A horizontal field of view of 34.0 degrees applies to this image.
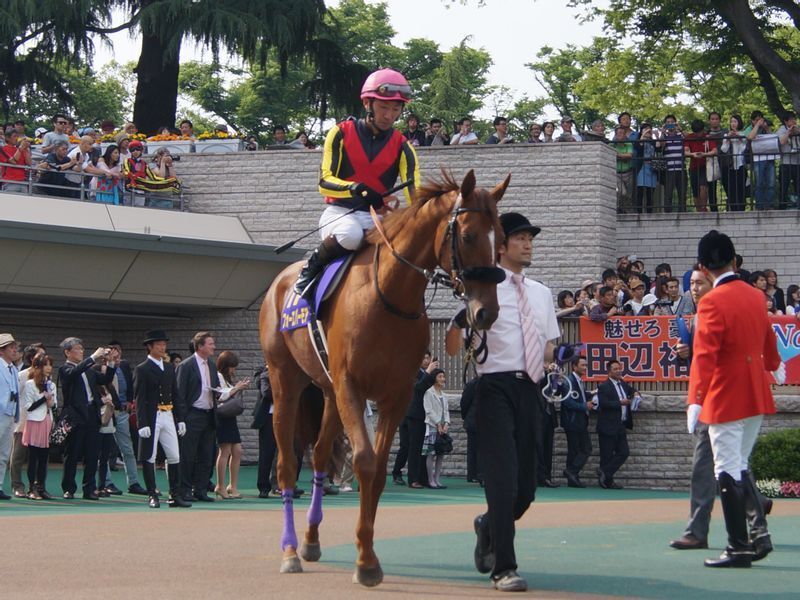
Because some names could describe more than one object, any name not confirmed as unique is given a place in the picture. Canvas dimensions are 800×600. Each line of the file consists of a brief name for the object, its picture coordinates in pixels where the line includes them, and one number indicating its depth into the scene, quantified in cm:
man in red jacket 890
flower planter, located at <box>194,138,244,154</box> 2681
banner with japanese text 2070
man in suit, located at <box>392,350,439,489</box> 2028
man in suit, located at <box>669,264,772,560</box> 1016
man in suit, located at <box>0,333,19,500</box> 1617
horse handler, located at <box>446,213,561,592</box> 798
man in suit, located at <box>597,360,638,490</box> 2055
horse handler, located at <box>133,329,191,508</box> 1608
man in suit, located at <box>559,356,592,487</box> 2059
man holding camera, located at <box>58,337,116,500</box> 1702
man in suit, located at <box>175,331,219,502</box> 1672
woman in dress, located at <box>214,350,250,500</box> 1755
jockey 920
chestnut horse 777
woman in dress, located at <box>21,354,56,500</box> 1700
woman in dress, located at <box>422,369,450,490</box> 2045
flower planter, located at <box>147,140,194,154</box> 2672
